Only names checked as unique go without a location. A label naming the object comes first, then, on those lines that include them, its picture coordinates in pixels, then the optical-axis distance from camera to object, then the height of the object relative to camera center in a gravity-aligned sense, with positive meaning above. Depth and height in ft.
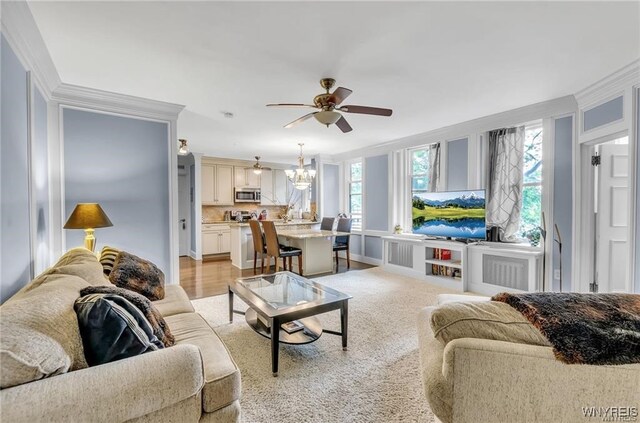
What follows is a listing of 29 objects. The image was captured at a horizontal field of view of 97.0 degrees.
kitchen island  18.88 -2.45
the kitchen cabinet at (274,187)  26.17 +1.89
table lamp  8.85 -0.38
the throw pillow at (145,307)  4.64 -1.72
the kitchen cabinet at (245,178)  24.58 +2.65
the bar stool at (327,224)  20.06 -1.19
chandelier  18.47 +2.07
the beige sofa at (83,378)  2.96 -2.04
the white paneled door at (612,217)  10.07 -0.36
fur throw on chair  3.37 -1.49
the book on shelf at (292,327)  8.21 -3.54
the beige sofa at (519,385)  3.44 -2.26
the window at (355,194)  22.03 +1.06
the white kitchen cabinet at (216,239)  22.44 -2.51
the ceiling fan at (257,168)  22.74 +3.20
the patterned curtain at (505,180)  13.25 +1.30
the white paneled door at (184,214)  24.08 -0.54
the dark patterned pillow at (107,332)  3.73 -1.68
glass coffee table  7.04 -2.71
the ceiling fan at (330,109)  9.03 +3.24
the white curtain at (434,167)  16.30 +2.37
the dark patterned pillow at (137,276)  7.22 -1.83
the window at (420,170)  17.30 +2.31
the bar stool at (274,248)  15.84 -2.29
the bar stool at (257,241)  17.26 -2.04
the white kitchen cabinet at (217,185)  23.02 +1.93
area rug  5.72 -4.10
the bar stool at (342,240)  18.81 -2.28
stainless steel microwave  24.61 +1.11
